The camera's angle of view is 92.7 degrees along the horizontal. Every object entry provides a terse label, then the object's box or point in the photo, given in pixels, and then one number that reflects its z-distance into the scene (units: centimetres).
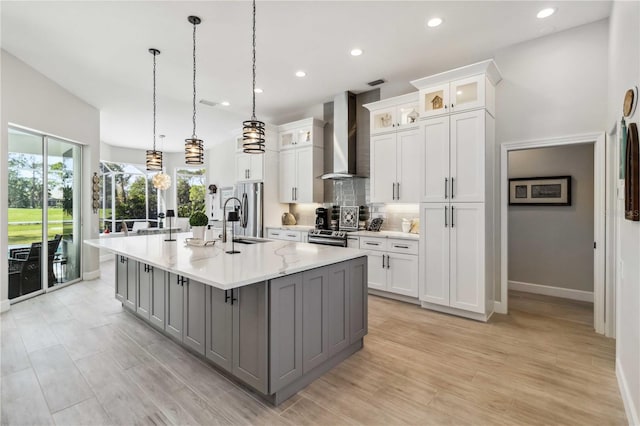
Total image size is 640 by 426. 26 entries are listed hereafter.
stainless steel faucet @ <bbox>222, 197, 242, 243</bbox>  346
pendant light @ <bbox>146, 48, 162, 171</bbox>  378
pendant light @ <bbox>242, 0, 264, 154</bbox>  279
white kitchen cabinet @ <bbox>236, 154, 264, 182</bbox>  592
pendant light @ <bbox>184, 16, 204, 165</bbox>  341
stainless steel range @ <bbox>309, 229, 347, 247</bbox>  471
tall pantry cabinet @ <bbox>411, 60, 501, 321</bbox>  353
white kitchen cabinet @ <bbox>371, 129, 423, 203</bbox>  434
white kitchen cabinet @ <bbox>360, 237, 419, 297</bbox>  410
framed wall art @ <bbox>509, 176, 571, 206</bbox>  446
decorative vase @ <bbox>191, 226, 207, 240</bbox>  343
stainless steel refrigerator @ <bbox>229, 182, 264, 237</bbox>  583
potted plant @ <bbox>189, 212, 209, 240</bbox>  342
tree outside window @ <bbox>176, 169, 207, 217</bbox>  1020
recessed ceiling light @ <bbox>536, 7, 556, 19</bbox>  304
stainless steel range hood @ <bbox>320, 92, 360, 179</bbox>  514
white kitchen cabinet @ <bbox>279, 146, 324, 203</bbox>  562
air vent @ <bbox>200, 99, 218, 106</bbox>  553
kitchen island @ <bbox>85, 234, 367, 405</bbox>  202
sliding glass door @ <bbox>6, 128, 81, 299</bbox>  420
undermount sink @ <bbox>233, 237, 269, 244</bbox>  361
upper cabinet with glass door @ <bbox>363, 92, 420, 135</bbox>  436
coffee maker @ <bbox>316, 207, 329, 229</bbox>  540
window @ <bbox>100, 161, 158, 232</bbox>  873
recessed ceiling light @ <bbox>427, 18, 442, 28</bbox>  317
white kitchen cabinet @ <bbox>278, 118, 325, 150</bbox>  561
